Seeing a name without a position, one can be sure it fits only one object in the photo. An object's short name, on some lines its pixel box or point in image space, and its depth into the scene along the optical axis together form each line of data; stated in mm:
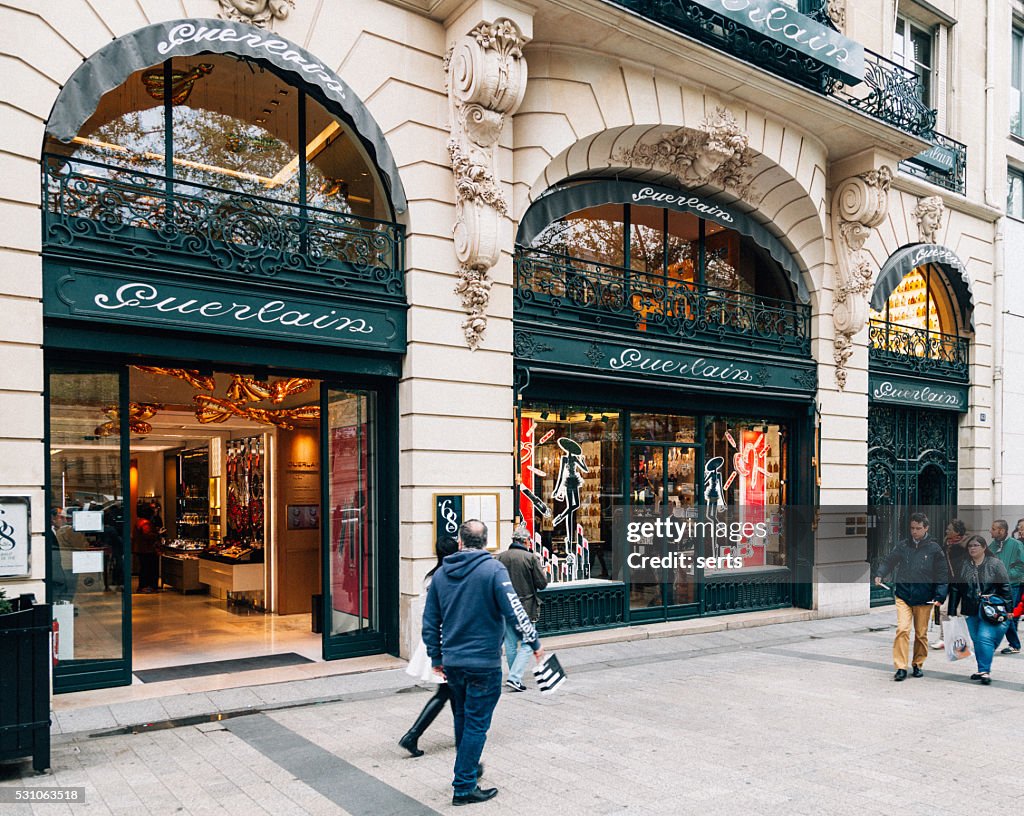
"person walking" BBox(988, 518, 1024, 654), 11797
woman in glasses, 9797
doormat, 9359
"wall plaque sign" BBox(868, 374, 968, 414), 15953
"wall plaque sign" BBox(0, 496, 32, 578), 7586
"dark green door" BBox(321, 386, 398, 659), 10336
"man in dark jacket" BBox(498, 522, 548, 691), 8969
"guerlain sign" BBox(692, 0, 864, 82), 12023
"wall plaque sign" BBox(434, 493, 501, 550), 10195
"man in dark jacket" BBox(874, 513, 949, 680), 9766
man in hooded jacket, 5746
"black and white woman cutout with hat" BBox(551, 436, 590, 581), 12234
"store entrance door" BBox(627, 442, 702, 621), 12859
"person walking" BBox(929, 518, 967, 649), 10031
